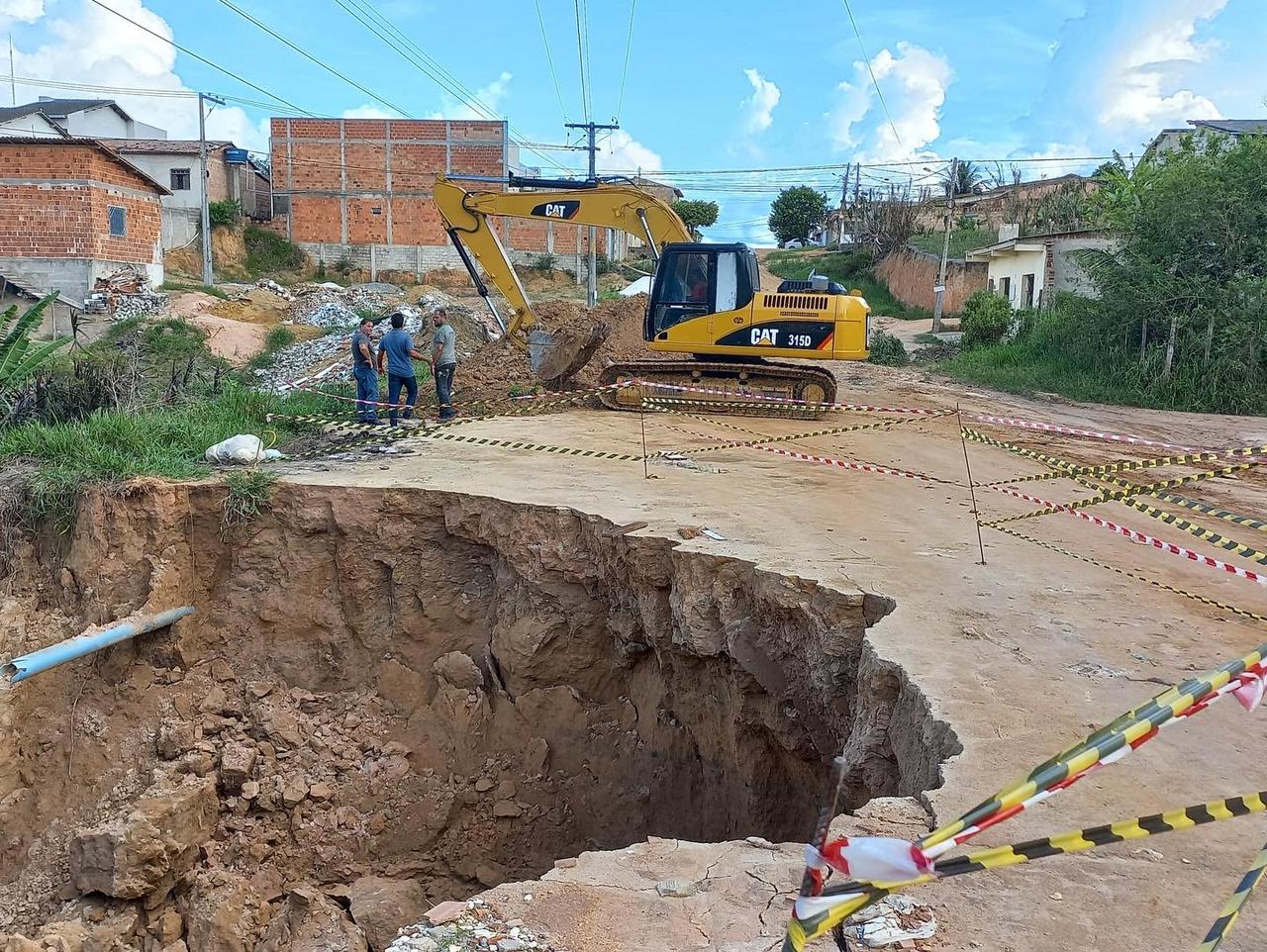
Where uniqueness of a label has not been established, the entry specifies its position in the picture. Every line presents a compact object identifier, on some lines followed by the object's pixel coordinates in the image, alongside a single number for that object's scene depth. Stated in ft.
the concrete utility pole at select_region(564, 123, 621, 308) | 88.84
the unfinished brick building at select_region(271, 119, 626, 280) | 117.08
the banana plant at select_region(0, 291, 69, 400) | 34.68
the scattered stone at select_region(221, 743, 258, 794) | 23.08
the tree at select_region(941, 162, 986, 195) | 167.63
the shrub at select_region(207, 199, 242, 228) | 113.29
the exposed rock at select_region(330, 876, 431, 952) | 20.20
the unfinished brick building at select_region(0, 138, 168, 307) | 80.53
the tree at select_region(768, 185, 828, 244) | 187.62
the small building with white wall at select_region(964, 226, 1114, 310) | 77.25
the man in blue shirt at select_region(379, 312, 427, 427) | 37.55
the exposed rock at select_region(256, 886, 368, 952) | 19.62
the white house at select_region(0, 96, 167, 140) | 112.27
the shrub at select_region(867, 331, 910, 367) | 75.77
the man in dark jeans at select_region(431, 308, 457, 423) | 39.70
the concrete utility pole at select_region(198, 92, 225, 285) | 96.69
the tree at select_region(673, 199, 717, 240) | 173.37
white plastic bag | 29.01
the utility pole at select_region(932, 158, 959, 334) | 94.86
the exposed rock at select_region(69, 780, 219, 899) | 20.39
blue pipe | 22.43
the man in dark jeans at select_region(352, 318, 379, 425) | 37.58
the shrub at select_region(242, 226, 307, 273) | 116.16
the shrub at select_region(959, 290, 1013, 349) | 74.74
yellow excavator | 41.19
